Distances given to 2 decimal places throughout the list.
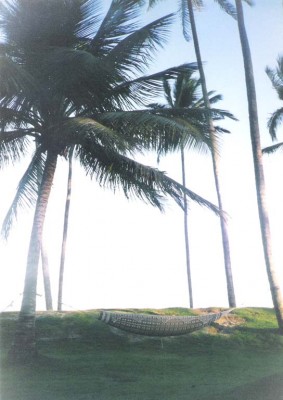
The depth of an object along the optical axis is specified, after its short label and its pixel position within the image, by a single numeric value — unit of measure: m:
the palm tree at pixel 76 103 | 10.13
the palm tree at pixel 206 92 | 16.34
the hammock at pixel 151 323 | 10.48
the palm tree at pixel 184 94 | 23.23
